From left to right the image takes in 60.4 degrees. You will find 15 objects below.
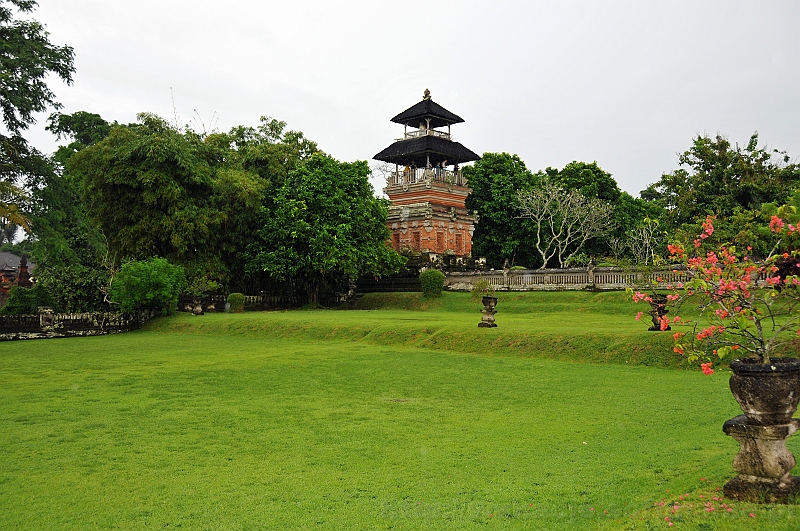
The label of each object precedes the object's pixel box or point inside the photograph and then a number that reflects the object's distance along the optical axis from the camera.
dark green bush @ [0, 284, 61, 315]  31.44
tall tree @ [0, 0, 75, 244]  18.58
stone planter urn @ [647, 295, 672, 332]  17.52
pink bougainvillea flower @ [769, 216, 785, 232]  6.36
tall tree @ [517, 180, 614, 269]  49.56
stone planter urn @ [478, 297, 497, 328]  21.27
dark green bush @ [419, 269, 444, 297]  35.28
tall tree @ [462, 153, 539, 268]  52.88
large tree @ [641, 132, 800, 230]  33.44
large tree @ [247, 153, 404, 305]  35.56
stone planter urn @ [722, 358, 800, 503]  5.60
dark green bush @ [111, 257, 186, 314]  29.50
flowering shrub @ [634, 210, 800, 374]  6.28
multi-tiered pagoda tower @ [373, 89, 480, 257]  44.94
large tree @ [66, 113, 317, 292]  32.86
